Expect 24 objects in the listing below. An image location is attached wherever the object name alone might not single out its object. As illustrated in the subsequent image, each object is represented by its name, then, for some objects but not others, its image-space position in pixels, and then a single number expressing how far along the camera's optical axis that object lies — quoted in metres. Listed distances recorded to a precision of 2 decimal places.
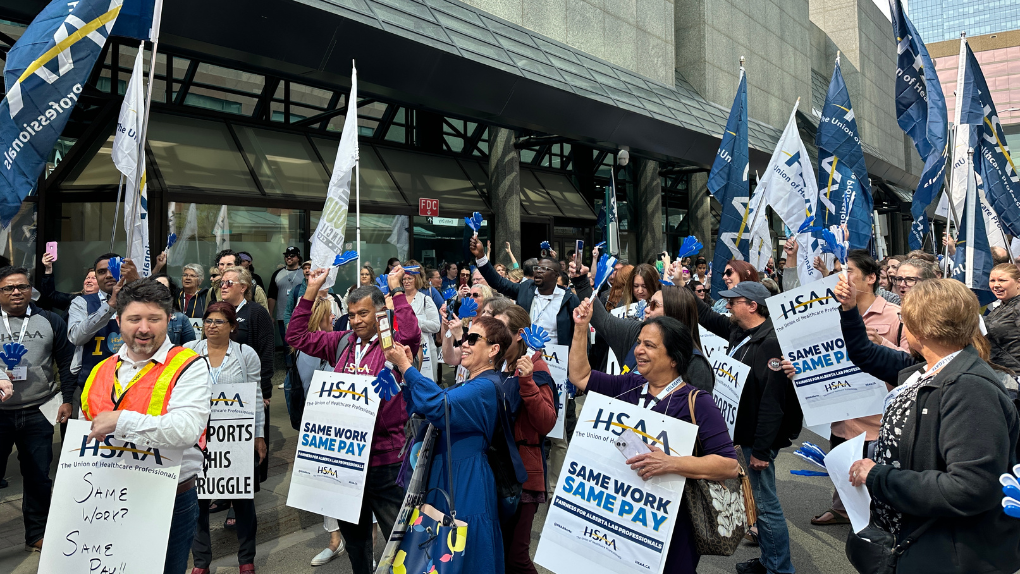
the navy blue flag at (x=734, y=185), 8.32
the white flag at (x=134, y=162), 4.85
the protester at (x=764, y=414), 4.45
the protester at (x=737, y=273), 5.53
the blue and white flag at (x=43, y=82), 4.14
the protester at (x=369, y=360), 4.18
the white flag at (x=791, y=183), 8.49
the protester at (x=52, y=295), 7.15
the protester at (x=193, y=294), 6.86
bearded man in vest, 3.07
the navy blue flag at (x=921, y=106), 7.98
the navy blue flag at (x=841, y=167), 8.99
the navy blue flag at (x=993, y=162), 8.02
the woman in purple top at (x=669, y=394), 2.99
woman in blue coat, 3.14
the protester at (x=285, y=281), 10.18
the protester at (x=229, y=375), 4.55
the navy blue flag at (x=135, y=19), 5.23
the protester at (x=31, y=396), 5.02
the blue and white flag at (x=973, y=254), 6.61
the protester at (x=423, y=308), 7.43
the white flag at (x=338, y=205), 5.41
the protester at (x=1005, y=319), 4.51
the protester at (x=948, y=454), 2.33
